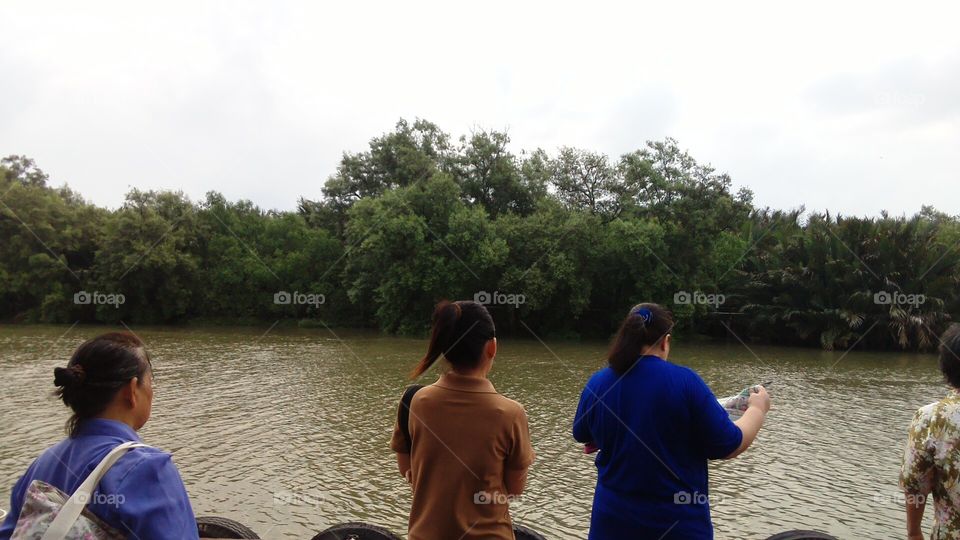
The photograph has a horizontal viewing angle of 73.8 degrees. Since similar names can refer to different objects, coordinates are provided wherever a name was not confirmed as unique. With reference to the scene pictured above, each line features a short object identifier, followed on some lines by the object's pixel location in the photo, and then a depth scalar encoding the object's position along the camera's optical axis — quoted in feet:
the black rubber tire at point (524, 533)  12.25
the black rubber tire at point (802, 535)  11.50
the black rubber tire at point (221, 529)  13.05
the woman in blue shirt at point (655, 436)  8.70
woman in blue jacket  5.78
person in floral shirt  9.29
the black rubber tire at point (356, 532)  12.62
